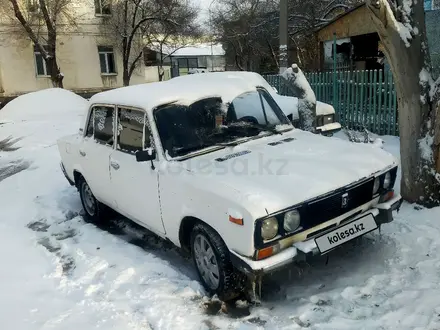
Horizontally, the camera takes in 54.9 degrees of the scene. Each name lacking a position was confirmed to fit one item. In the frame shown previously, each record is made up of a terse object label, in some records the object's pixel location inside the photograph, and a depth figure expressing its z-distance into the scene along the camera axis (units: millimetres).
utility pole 9938
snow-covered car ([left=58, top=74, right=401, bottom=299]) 3271
